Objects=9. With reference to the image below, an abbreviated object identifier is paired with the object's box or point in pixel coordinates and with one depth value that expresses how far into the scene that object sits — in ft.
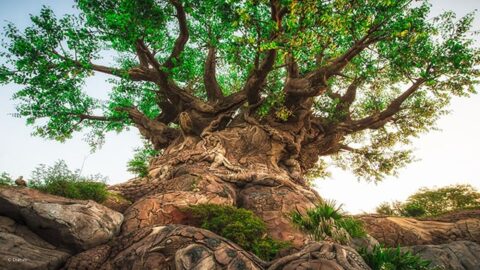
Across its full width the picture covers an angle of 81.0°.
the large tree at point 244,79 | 27.20
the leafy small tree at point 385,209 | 45.60
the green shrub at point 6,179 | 20.92
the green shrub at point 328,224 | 20.48
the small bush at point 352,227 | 22.22
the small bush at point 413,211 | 43.88
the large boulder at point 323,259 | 12.30
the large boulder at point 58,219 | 16.05
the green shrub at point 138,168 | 30.39
